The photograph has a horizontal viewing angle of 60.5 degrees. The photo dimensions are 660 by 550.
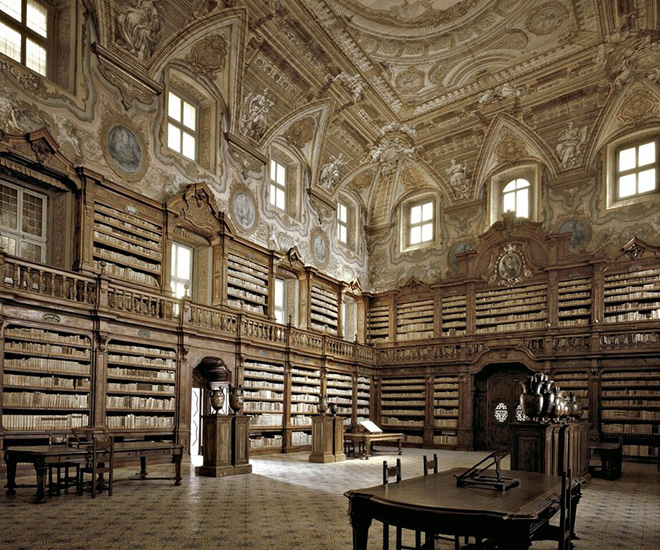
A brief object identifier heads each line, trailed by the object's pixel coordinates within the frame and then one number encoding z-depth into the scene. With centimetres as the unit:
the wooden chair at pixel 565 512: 407
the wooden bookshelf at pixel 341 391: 1733
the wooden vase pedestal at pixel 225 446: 920
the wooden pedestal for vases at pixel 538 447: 700
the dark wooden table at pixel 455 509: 318
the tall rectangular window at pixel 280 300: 1733
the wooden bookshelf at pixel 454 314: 1856
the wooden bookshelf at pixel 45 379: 895
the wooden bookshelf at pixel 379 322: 2033
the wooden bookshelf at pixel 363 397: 1866
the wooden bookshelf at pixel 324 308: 1798
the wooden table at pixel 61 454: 667
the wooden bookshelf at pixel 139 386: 1063
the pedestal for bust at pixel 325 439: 1231
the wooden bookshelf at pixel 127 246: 1134
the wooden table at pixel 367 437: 1346
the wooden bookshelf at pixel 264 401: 1403
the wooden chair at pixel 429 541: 439
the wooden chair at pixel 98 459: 710
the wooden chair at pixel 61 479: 701
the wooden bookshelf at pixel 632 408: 1435
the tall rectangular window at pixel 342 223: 2059
